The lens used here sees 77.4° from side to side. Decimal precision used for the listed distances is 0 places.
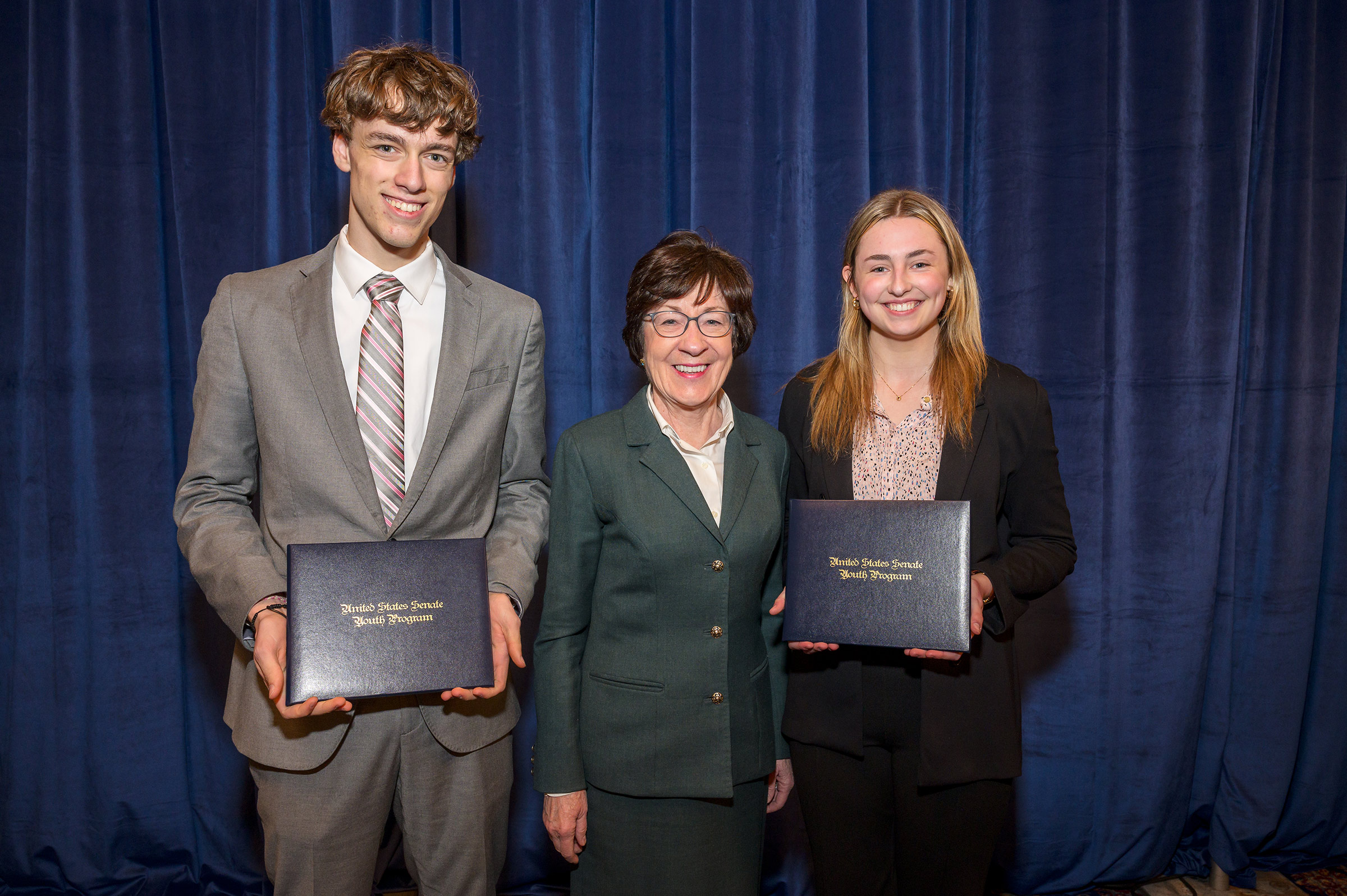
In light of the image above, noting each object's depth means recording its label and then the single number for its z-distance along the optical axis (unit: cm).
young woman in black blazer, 165
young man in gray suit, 148
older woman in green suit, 162
